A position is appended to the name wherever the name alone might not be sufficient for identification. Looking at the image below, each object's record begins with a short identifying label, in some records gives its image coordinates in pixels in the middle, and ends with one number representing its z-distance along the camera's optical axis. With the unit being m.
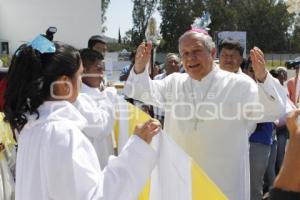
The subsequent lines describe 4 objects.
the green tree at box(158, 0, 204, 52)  53.56
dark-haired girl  1.86
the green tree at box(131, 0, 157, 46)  57.32
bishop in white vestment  3.24
